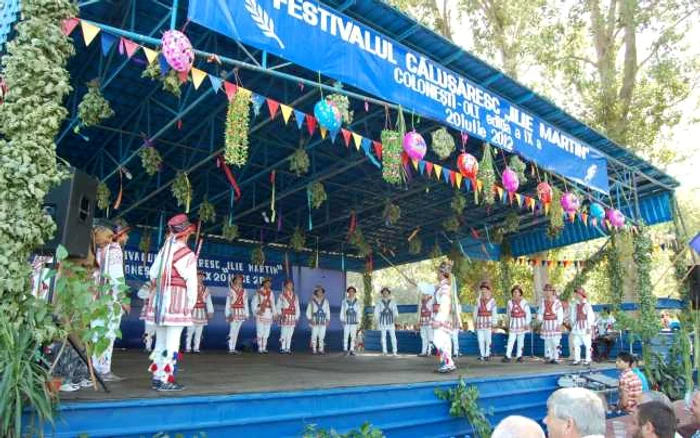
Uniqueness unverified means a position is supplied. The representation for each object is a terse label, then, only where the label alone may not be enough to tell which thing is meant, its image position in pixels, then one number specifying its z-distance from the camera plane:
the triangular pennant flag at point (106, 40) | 4.85
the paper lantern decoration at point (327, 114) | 6.18
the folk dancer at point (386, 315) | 13.27
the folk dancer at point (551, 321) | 11.00
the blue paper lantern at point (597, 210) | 10.38
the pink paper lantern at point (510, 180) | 8.62
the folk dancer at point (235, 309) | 12.34
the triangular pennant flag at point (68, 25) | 4.14
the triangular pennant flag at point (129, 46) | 4.96
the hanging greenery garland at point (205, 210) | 11.70
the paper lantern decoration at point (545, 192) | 9.34
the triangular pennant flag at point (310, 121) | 6.89
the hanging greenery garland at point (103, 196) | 10.16
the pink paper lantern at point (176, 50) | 4.90
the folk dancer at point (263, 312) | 12.52
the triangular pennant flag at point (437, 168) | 8.55
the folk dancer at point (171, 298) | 4.92
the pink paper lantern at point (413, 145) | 7.21
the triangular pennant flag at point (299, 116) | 6.57
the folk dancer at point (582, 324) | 10.85
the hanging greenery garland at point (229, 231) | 12.70
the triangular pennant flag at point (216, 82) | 5.59
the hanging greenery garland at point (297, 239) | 14.03
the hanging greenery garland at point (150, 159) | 8.99
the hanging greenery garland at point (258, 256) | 14.34
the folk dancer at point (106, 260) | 5.48
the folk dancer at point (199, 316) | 11.48
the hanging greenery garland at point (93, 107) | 6.76
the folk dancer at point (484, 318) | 11.36
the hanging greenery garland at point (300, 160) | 9.12
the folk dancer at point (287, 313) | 12.89
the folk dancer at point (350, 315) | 13.12
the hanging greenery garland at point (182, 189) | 10.11
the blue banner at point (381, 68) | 5.29
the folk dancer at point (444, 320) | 7.40
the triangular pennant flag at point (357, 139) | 7.41
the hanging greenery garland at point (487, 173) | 8.29
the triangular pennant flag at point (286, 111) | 6.44
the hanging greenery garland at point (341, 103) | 6.31
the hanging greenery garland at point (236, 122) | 5.89
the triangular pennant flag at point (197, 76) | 5.27
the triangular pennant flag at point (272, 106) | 6.35
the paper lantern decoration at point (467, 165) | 8.03
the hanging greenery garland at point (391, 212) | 11.99
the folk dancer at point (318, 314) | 13.15
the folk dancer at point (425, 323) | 12.30
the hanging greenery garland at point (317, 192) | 10.61
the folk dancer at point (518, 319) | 11.20
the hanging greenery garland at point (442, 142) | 7.53
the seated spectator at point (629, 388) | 6.14
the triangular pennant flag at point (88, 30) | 4.57
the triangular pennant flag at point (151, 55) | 5.06
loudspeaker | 3.94
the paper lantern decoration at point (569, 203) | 9.88
